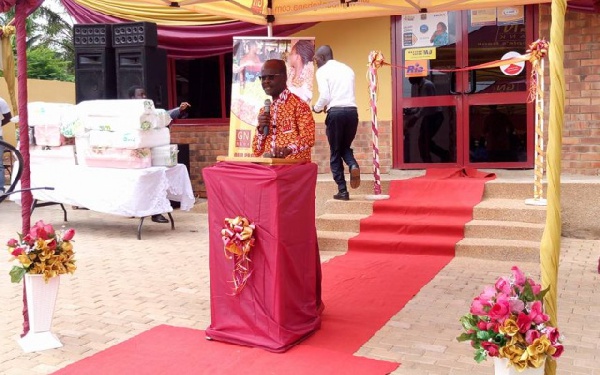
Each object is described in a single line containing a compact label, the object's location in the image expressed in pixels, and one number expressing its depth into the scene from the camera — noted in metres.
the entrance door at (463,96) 8.65
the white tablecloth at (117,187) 7.55
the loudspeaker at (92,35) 9.54
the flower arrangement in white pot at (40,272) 4.07
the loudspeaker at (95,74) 9.59
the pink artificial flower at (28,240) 4.12
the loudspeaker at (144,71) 9.22
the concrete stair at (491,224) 6.45
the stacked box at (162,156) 7.86
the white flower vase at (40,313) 4.10
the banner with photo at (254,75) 6.44
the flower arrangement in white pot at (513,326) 2.60
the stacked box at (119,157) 7.61
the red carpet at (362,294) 3.77
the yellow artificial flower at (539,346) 2.58
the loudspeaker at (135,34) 9.18
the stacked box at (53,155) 8.16
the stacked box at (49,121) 8.18
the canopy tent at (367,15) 2.67
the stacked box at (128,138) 7.51
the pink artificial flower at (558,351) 2.61
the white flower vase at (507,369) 2.62
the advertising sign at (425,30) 8.90
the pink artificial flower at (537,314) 2.64
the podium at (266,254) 3.93
